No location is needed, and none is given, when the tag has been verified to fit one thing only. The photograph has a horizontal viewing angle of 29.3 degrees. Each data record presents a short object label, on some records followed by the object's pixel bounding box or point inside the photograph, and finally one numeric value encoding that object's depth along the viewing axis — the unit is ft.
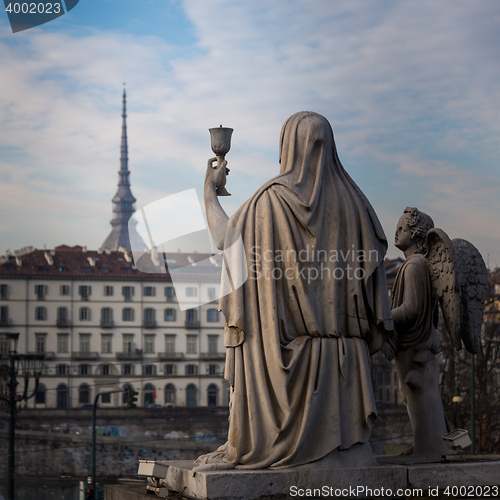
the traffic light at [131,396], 145.35
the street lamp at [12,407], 92.63
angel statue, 23.45
